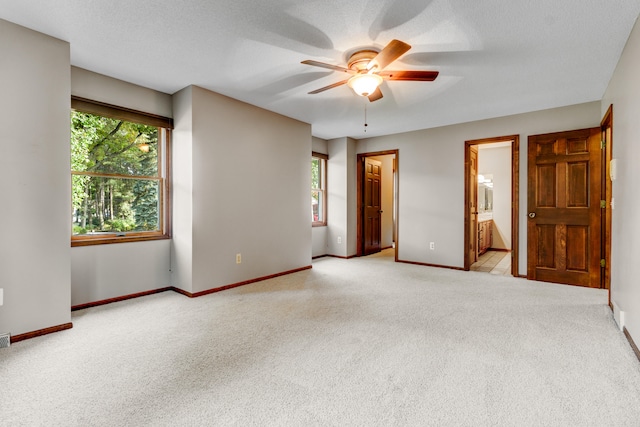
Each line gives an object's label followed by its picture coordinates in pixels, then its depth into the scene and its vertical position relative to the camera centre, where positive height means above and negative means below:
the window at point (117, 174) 3.18 +0.41
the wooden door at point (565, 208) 3.91 +0.02
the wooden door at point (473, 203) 5.10 +0.12
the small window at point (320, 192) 6.28 +0.37
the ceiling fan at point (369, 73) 2.48 +1.14
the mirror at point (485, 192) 7.58 +0.43
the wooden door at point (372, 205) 6.50 +0.12
